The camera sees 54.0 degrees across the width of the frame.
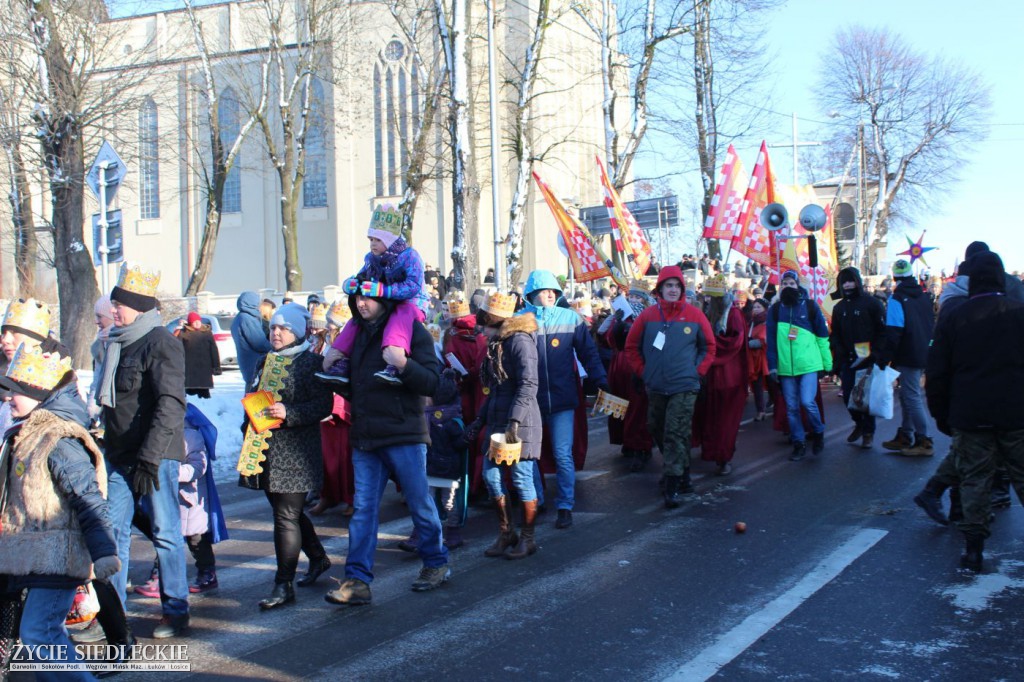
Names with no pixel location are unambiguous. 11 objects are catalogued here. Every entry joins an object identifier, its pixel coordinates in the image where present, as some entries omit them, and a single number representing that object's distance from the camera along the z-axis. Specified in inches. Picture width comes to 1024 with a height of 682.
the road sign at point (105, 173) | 543.5
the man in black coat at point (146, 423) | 214.8
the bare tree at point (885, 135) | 1926.7
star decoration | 1004.6
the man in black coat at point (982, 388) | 245.0
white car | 1071.0
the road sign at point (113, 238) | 571.2
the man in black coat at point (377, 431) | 232.8
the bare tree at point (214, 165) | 1341.0
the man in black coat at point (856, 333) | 432.1
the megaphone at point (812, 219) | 619.5
